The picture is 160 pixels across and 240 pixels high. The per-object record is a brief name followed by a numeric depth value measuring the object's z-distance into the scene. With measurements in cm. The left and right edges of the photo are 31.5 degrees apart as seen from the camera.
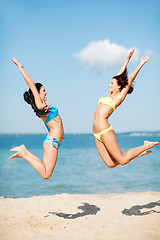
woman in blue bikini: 492
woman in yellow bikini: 505
